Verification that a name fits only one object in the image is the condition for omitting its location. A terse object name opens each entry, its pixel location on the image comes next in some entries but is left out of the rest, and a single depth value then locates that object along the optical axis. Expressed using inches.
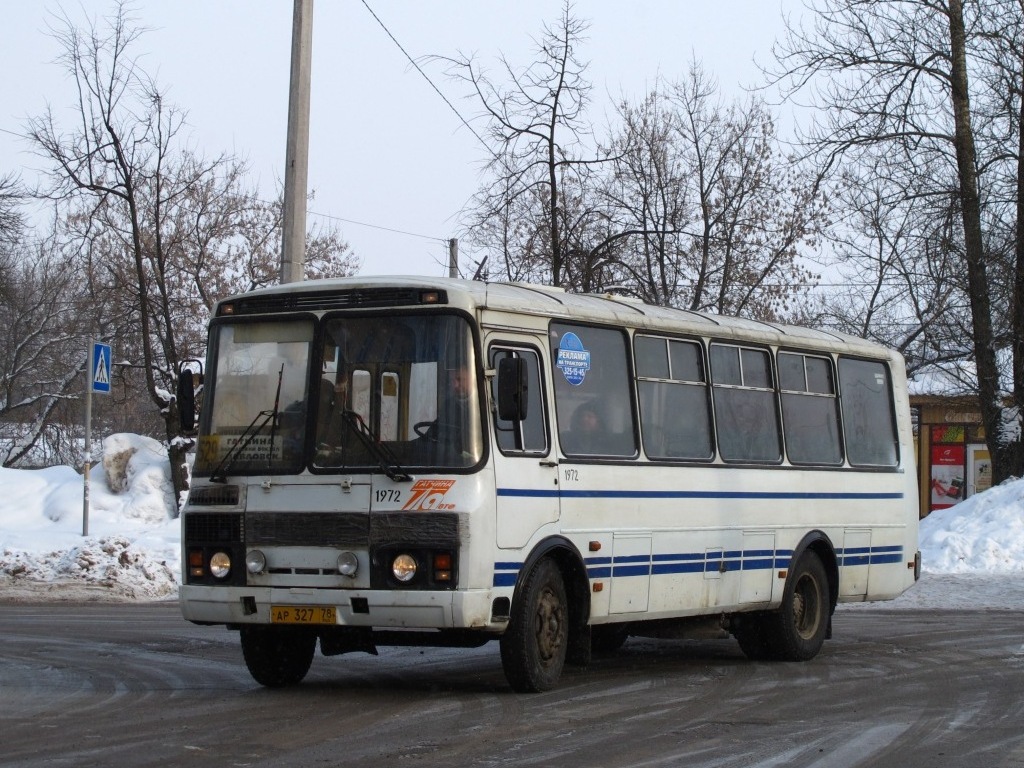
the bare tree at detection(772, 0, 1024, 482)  1087.0
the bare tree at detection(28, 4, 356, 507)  1208.8
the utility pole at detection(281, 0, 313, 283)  661.9
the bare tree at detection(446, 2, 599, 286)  1006.4
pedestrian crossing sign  910.7
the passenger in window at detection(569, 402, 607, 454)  431.2
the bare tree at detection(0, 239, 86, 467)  1844.2
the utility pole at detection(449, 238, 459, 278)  1251.8
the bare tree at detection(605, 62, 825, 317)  1285.7
